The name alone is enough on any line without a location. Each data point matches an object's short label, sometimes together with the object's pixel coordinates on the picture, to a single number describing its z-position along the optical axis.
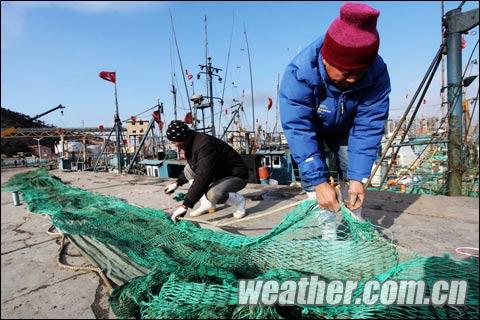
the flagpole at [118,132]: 11.50
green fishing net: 1.40
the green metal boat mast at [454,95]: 4.39
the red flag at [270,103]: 16.11
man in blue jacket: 1.69
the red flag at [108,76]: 10.52
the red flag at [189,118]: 12.69
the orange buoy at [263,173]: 9.88
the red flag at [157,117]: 11.95
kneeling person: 3.20
